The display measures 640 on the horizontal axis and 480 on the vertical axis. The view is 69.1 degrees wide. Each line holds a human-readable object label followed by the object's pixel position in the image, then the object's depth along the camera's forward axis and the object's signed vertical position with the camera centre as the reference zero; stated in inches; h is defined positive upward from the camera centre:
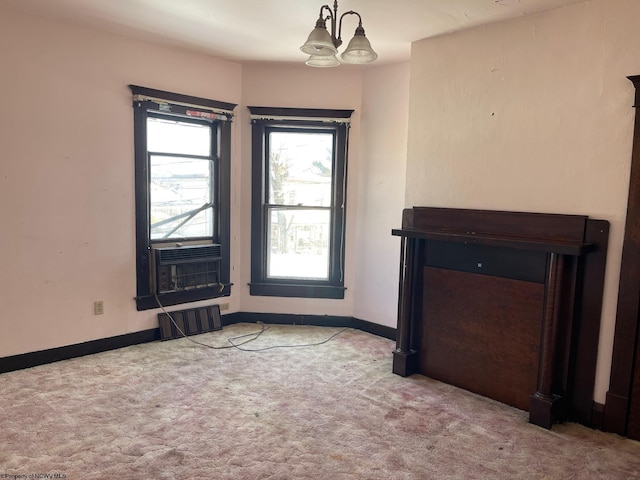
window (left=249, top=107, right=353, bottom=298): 179.3 -5.2
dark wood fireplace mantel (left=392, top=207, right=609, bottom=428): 108.6 -27.5
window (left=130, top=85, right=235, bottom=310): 157.3 -2.7
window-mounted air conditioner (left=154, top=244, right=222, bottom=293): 161.9 -28.2
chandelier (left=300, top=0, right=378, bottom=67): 102.0 +33.1
